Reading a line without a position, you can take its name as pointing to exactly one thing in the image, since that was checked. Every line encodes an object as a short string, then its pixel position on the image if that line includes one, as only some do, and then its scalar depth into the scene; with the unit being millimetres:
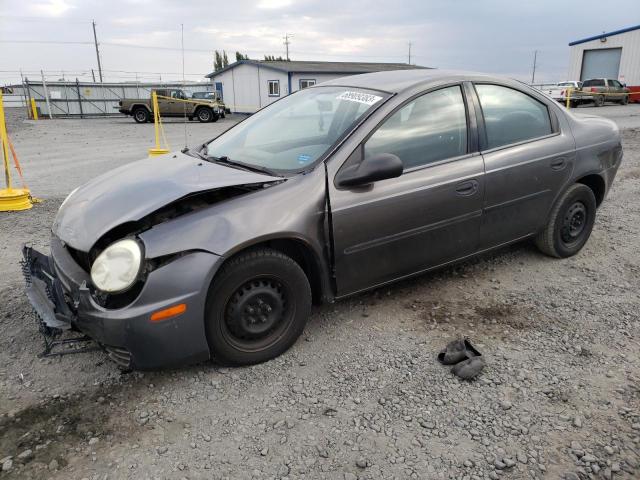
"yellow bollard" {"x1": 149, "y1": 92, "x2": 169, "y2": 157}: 10366
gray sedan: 2570
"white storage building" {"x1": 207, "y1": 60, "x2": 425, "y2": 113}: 30938
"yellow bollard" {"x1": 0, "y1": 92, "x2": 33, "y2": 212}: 6391
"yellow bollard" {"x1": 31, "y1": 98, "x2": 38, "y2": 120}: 30612
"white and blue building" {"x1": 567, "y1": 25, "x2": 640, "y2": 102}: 33750
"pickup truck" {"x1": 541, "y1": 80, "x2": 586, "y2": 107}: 27859
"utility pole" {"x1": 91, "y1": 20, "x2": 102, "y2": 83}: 70675
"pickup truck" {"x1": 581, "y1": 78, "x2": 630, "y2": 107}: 29375
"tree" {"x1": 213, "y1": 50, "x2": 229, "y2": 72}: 70875
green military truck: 26000
